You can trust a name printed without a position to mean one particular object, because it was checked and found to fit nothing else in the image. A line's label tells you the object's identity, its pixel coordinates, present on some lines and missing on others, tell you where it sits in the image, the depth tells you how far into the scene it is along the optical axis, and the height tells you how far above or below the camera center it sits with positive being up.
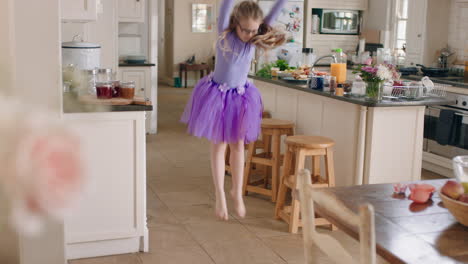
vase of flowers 4.36 -0.20
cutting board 3.41 -0.34
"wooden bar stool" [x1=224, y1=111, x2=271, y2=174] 5.65 -1.07
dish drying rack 4.54 -0.31
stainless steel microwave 8.33 +0.45
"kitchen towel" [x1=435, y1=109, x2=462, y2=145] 5.53 -0.70
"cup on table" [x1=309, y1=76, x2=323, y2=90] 4.86 -0.27
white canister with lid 4.35 -0.08
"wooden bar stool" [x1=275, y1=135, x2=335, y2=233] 4.20 -0.90
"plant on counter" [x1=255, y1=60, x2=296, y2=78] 5.92 -0.19
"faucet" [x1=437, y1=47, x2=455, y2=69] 6.87 -0.04
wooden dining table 1.75 -0.60
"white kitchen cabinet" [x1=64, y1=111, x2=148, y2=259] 3.49 -0.95
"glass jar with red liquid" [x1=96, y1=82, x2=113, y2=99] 3.28 -0.26
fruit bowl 1.94 -0.53
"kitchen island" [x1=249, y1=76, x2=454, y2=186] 4.38 -0.66
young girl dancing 3.09 -0.34
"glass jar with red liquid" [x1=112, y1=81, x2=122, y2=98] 3.55 -0.28
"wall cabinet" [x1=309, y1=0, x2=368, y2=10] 8.22 +0.69
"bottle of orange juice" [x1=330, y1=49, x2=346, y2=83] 5.05 -0.17
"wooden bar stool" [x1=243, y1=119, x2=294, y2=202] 4.85 -0.95
